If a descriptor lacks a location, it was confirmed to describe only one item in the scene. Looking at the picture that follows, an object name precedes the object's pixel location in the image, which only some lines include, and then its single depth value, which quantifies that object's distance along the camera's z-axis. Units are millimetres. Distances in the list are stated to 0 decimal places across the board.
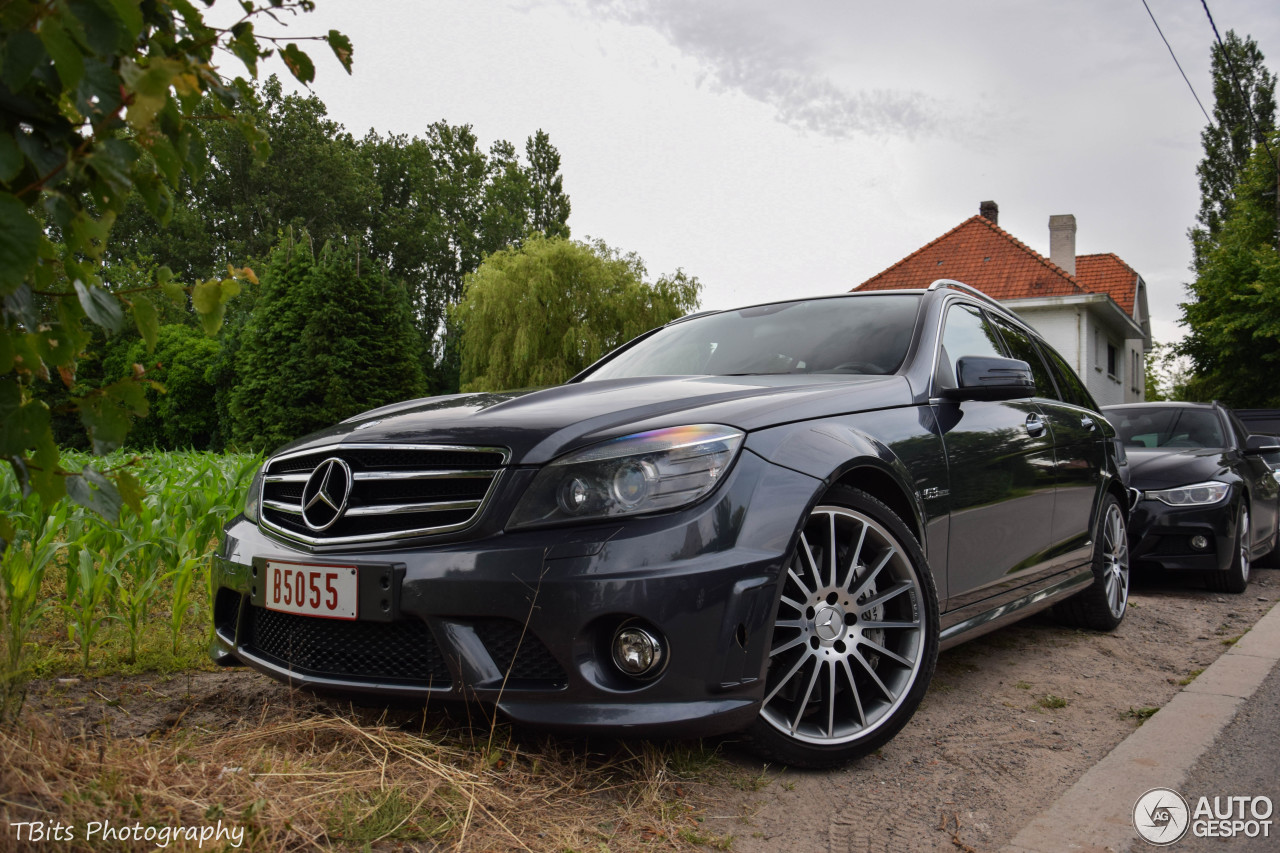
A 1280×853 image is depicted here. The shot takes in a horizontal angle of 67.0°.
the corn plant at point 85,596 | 3518
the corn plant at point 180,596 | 3734
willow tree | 29781
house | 25375
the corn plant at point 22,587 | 2145
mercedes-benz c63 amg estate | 2266
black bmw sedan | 6480
